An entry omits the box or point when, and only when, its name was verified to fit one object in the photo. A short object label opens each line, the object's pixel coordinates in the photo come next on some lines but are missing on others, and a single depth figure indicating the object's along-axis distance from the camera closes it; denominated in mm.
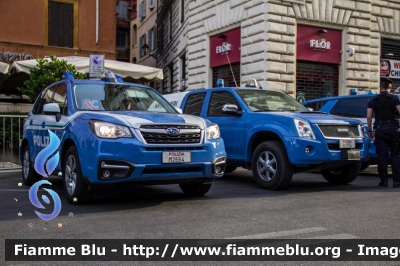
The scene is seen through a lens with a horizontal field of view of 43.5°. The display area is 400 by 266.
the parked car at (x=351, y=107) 9892
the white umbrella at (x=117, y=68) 13648
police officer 8414
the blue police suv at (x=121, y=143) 5926
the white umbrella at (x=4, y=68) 13501
